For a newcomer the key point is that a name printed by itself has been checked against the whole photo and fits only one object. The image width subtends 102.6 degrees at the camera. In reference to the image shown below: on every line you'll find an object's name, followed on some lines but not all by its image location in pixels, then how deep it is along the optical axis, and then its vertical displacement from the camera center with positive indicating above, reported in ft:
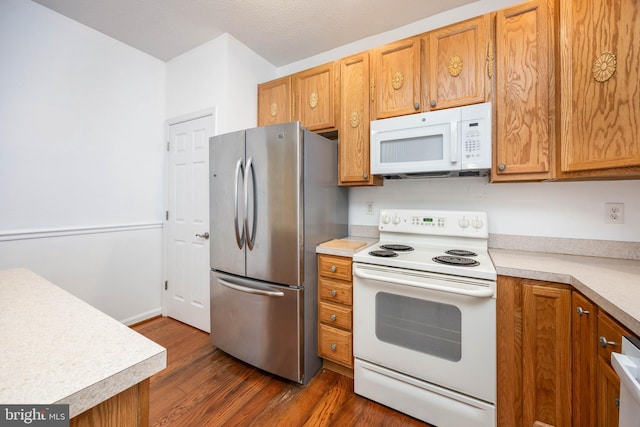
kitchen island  1.54 -1.02
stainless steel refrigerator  5.68 -0.61
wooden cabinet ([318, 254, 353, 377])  5.77 -2.27
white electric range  4.37 -2.18
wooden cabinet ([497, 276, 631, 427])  3.62 -2.24
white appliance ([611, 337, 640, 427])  2.28 -1.53
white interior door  8.16 -0.33
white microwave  5.16 +1.52
